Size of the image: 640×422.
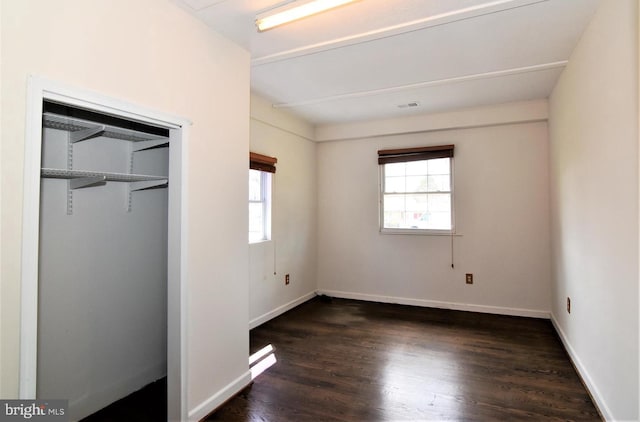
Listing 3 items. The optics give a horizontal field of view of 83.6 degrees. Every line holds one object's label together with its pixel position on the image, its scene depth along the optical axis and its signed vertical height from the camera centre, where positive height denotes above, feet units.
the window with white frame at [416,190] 15.37 +1.40
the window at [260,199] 13.42 +0.90
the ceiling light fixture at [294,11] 6.22 +3.79
